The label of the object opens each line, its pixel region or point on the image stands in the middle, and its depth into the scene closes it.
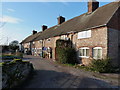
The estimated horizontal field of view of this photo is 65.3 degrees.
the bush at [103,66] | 9.11
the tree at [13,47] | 37.44
